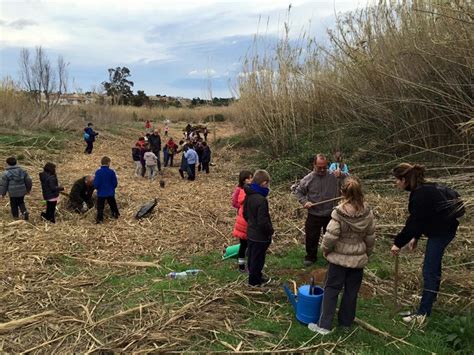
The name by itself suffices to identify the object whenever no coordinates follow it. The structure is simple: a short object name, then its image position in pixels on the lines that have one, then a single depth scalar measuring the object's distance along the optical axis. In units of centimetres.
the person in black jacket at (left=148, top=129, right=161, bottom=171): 1499
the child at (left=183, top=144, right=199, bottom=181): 1329
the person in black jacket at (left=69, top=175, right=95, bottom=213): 919
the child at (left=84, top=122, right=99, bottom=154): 1811
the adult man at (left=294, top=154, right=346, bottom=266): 604
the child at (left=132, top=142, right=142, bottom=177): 1399
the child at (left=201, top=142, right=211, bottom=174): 1475
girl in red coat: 564
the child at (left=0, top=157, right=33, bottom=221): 831
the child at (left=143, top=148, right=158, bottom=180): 1308
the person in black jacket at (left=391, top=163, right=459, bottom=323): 397
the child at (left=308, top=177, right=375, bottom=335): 395
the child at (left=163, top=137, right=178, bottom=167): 1550
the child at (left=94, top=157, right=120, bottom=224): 855
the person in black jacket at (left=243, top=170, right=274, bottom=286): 501
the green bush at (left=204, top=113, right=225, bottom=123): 3889
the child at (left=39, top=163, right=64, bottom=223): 819
